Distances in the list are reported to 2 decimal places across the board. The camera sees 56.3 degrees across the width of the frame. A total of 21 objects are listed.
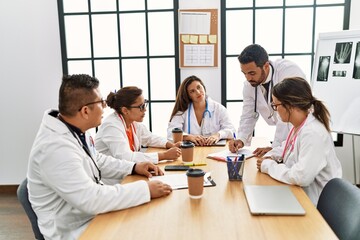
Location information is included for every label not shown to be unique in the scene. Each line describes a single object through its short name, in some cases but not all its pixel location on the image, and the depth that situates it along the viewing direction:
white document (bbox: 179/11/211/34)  3.52
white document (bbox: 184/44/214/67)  3.57
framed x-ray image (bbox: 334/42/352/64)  3.02
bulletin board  3.52
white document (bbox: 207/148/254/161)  2.07
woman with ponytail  1.55
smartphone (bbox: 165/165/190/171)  1.84
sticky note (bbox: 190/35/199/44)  3.56
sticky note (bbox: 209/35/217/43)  3.54
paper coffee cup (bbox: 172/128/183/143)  2.41
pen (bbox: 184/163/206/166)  1.95
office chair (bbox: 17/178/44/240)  1.49
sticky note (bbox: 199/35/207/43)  3.55
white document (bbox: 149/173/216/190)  1.57
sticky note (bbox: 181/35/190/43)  3.58
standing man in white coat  2.31
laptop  1.25
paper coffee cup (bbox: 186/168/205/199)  1.39
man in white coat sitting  1.32
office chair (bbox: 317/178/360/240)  1.24
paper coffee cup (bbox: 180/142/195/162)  1.98
